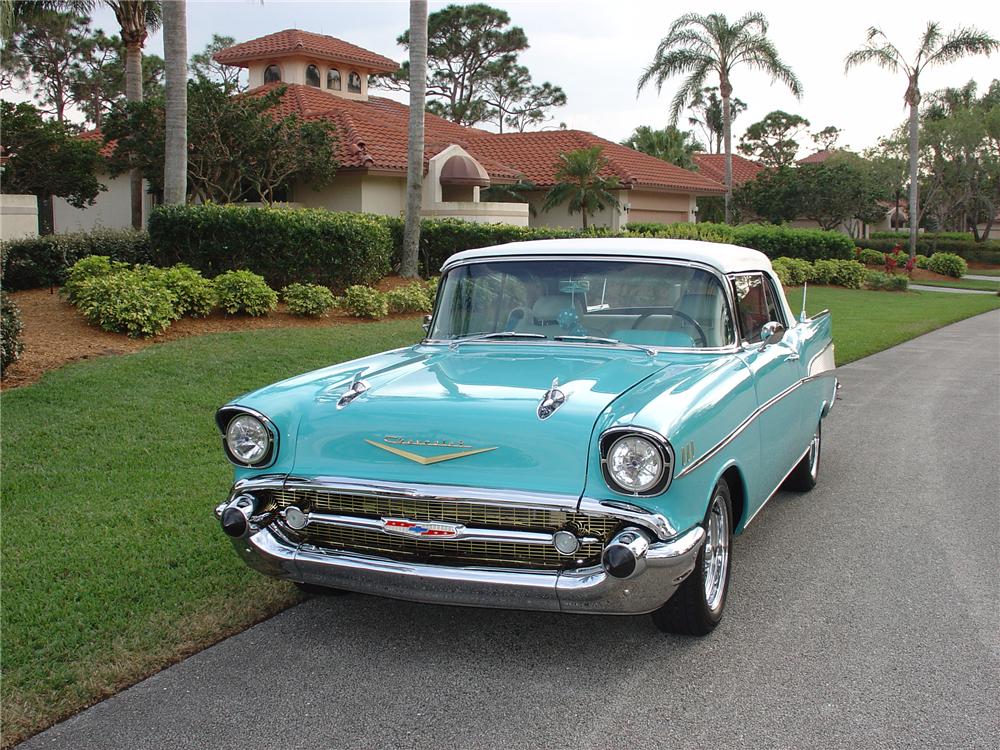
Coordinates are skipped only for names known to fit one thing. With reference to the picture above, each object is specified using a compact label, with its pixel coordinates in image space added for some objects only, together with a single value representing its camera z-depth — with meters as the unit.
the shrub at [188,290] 11.52
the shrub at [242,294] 11.98
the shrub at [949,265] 34.94
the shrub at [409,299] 13.86
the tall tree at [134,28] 22.00
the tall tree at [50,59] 46.50
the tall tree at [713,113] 65.55
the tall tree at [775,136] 67.25
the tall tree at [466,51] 52.19
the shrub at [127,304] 10.55
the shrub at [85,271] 11.58
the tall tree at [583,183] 29.41
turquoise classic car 3.60
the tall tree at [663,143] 44.91
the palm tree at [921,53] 34.00
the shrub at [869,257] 34.53
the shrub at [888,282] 26.97
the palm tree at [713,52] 34.91
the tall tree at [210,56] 50.47
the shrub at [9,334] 8.84
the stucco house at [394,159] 24.23
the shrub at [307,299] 12.52
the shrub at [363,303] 13.13
